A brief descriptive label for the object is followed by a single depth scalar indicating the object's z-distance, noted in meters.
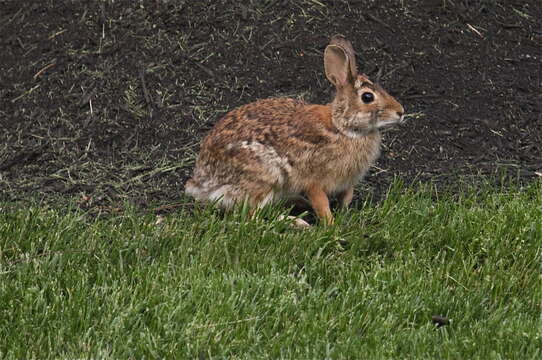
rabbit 12.21
